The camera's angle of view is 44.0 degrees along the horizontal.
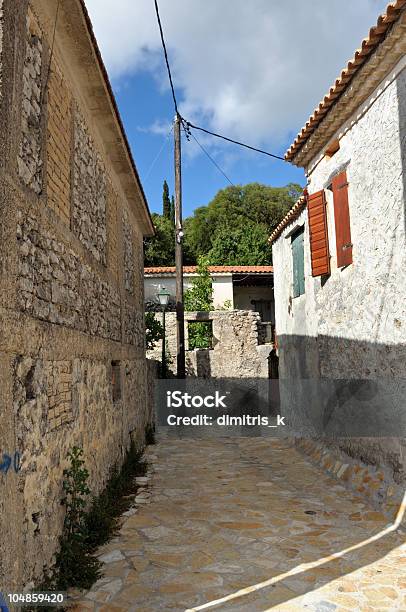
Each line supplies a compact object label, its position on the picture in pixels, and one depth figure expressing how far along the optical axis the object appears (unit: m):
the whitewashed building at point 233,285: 23.06
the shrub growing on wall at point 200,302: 16.48
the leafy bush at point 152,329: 15.38
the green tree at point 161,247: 28.77
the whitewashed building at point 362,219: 5.59
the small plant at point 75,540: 3.91
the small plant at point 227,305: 21.62
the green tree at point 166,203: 33.59
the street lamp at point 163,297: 13.02
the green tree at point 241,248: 28.92
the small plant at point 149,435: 10.66
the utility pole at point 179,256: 13.25
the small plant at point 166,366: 14.28
